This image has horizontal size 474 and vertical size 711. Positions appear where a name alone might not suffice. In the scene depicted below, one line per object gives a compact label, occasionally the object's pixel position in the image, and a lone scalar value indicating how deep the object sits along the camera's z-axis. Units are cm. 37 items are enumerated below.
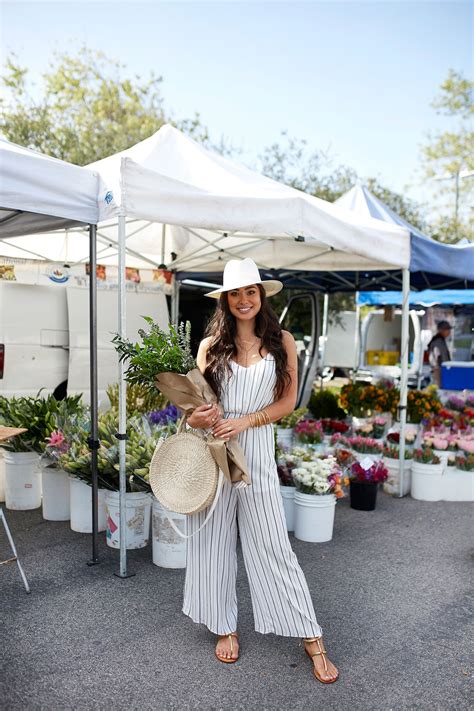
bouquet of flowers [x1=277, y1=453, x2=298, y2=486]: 493
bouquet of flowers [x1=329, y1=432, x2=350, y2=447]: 634
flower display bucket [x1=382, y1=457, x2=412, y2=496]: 621
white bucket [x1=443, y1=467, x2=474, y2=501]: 609
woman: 288
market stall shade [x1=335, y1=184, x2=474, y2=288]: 594
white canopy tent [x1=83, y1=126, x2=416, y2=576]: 378
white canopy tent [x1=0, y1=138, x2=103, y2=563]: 341
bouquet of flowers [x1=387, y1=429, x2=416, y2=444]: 647
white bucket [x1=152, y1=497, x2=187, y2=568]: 407
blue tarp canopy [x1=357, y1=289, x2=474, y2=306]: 1157
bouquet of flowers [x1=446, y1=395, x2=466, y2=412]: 810
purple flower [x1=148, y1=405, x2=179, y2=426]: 491
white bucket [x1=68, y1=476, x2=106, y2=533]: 463
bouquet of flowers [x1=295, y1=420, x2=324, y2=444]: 615
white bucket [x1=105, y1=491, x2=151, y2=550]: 430
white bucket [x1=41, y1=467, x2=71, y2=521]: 497
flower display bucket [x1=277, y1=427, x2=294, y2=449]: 671
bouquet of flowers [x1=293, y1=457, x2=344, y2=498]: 464
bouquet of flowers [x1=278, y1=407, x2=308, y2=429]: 673
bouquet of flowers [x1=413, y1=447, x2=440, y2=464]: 606
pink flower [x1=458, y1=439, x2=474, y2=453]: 608
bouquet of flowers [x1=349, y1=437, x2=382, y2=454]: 623
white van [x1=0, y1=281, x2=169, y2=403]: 657
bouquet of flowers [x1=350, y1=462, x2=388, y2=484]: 554
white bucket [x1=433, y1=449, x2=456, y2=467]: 617
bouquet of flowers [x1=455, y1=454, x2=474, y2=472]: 608
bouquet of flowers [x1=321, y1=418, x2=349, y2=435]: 693
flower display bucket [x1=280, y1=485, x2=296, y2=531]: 492
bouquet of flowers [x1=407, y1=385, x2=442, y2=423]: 718
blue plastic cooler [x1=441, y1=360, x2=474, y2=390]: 1014
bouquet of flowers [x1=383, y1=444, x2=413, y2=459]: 629
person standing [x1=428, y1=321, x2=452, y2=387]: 1152
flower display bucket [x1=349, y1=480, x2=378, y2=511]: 556
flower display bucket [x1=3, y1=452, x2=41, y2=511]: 519
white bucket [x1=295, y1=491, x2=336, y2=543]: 466
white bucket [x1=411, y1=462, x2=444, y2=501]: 605
